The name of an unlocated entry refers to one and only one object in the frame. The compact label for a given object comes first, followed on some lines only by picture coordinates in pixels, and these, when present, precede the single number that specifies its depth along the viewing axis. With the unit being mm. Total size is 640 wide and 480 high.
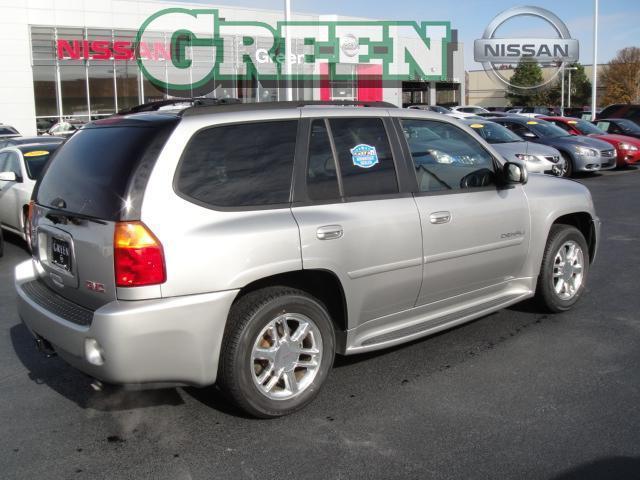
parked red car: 18344
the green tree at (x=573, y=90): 68312
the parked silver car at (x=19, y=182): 8992
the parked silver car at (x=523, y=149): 15016
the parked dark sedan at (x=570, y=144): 16453
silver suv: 3447
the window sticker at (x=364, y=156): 4308
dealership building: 32094
